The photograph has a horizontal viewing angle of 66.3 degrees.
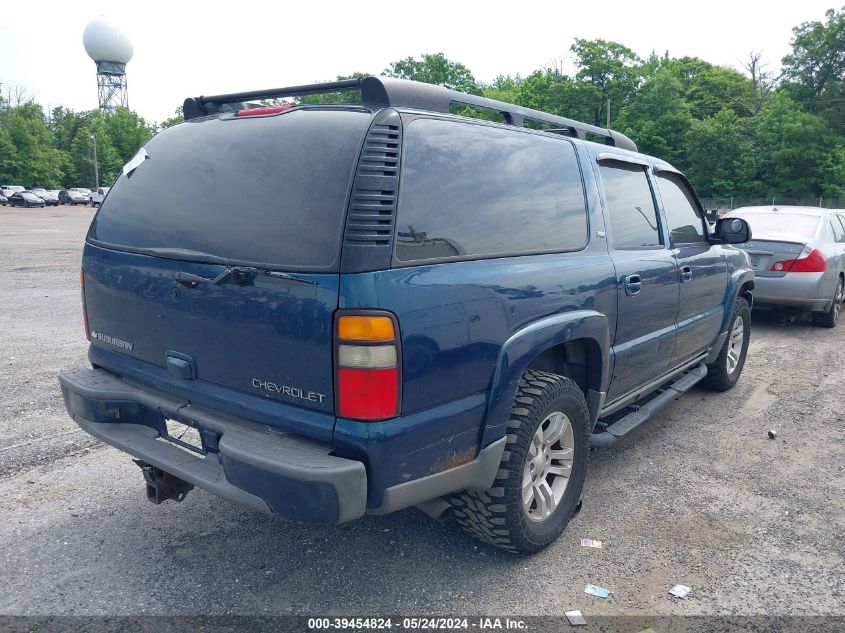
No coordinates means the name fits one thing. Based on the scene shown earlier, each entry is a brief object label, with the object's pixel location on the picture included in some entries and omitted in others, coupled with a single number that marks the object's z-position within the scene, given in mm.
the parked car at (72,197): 57906
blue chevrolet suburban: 2260
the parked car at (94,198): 58425
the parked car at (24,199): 49094
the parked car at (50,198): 55131
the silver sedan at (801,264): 7930
